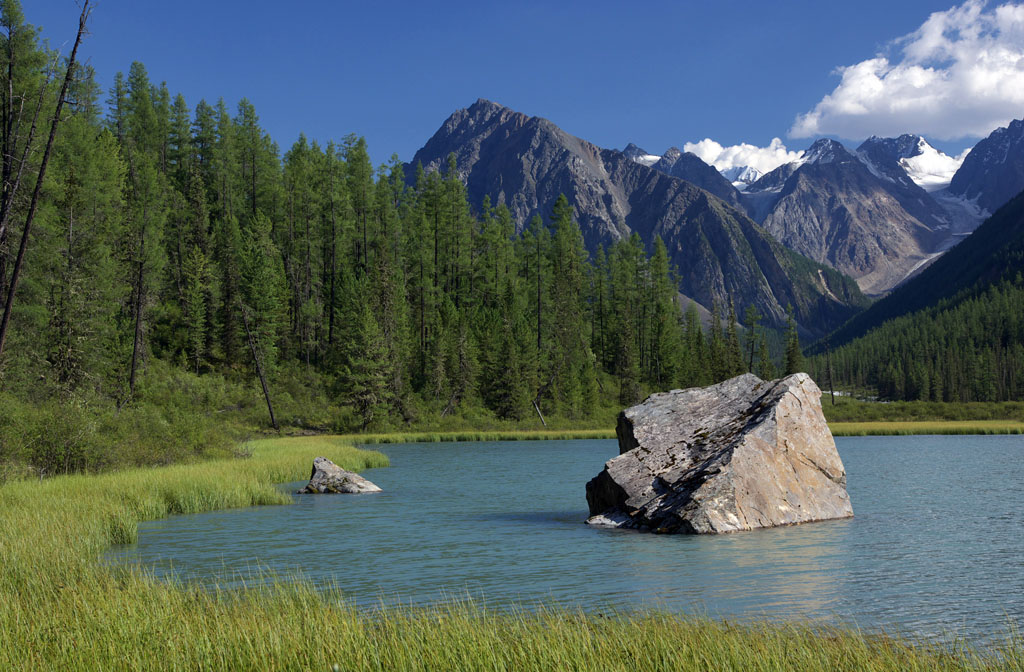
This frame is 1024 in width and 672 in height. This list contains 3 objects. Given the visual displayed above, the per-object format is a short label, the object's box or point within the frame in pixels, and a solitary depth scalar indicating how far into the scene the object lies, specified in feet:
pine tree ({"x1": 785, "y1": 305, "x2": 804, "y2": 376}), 358.43
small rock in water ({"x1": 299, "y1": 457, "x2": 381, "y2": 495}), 91.50
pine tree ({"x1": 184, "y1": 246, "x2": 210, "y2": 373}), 229.66
